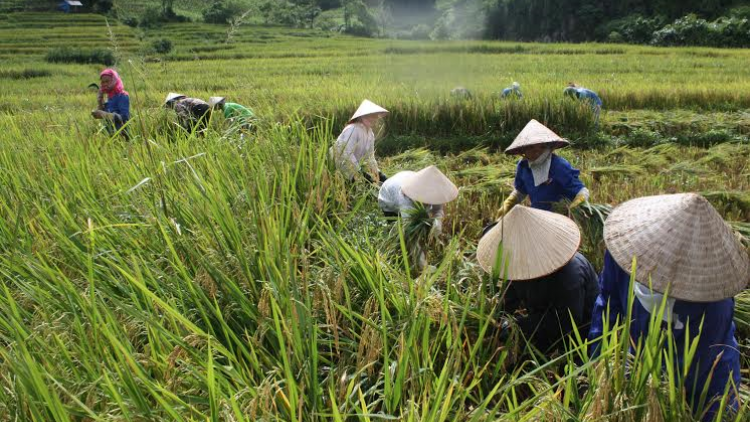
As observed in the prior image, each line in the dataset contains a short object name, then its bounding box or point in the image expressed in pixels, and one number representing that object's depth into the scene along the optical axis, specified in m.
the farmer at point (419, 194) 2.62
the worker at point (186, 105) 4.37
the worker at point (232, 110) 3.50
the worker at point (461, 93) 7.49
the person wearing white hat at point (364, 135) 3.44
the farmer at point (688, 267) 1.35
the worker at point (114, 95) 4.84
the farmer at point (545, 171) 2.83
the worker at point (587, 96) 6.88
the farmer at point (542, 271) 1.77
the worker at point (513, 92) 7.40
